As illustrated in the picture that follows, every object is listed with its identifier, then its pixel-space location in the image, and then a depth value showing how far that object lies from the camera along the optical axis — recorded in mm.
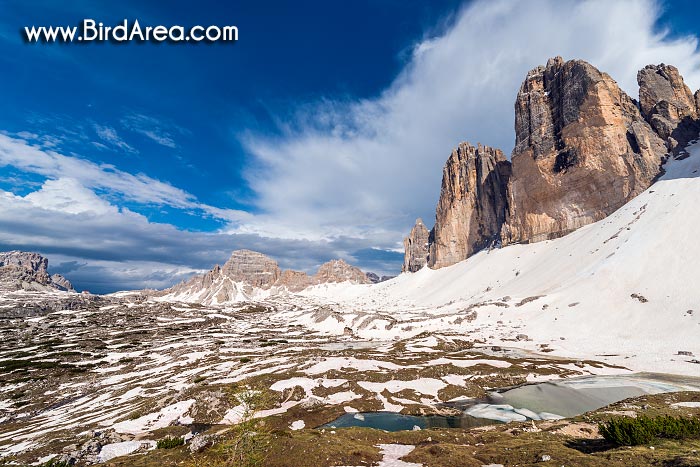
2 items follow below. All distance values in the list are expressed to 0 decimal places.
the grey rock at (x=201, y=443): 23866
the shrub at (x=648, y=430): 19641
